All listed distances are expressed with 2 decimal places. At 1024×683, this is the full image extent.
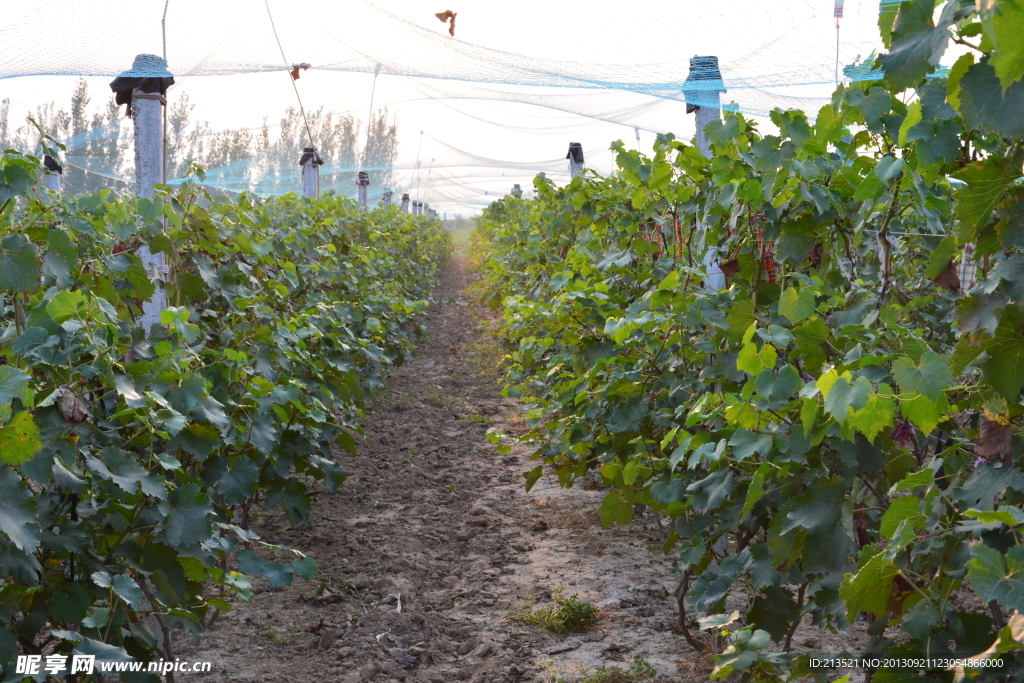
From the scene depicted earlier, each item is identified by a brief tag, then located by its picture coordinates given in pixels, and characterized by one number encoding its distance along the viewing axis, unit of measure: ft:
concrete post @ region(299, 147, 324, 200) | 28.89
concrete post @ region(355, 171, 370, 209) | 45.68
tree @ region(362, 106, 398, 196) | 51.09
